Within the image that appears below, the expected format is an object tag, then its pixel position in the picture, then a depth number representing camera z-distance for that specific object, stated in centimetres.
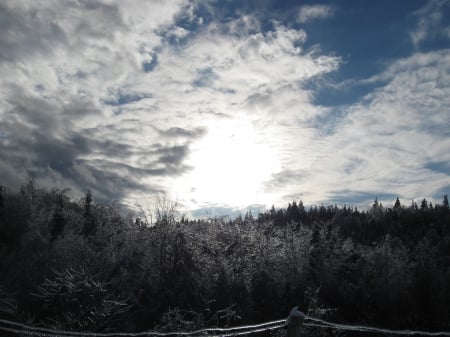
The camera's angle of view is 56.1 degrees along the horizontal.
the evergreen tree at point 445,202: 12474
